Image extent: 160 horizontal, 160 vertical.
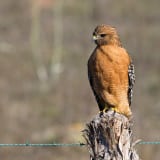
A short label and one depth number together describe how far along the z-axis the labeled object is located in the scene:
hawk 12.47
